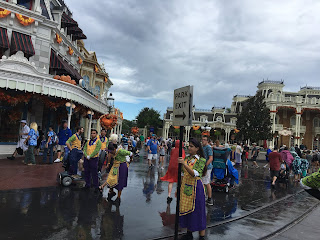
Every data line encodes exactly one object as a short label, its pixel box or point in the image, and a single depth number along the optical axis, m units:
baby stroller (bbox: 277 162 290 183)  12.58
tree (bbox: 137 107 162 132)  66.56
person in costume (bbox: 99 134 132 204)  6.55
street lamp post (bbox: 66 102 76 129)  15.01
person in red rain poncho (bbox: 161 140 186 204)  7.22
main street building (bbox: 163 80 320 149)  48.31
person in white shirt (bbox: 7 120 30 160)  11.24
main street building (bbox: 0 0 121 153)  13.06
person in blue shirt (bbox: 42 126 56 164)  11.42
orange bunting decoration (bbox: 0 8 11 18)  13.79
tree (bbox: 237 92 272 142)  38.12
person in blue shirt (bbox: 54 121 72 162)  11.77
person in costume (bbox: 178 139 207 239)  4.30
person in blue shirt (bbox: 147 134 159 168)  13.90
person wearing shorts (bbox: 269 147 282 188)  10.98
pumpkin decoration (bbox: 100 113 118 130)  17.84
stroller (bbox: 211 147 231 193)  8.69
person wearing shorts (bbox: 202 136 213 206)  6.87
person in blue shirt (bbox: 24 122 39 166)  10.49
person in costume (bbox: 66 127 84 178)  7.89
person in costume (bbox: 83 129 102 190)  7.24
